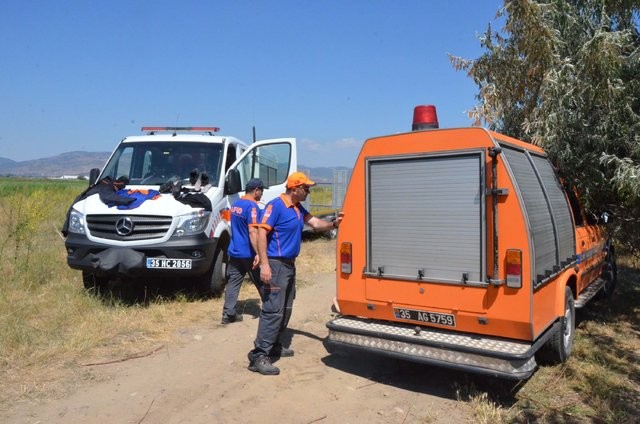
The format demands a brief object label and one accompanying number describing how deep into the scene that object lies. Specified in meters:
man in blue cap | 6.16
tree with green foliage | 6.25
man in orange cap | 4.99
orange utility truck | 4.25
